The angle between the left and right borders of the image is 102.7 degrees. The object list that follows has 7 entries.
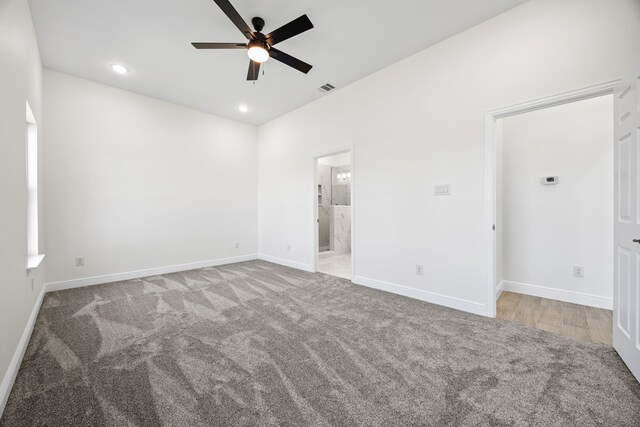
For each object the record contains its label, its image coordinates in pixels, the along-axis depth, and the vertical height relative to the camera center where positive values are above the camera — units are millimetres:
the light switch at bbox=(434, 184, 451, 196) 2911 +236
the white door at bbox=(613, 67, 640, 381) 1676 -113
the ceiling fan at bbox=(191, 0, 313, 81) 2113 +1584
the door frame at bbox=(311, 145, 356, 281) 3873 +161
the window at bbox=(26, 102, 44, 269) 2744 +281
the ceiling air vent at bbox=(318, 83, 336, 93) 3930 +1932
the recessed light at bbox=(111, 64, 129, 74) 3369 +1927
